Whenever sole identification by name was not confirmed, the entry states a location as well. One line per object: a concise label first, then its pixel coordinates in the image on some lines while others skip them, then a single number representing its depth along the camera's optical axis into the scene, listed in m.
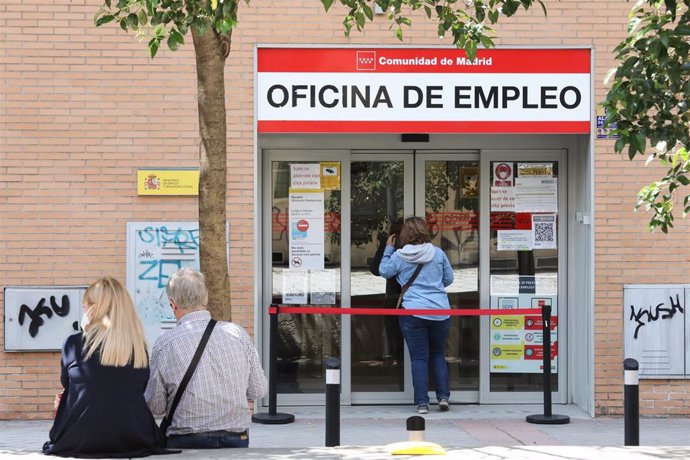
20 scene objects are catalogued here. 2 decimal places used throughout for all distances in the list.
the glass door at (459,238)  11.34
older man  5.73
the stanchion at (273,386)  10.11
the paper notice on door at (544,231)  11.27
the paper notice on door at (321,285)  11.20
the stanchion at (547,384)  9.94
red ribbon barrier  10.32
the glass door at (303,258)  11.16
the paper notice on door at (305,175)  11.19
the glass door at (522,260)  11.28
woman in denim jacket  10.56
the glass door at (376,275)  11.26
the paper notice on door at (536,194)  11.28
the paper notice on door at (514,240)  11.29
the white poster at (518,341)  11.29
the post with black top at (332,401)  7.80
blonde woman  5.43
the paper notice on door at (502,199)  11.30
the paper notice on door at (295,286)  11.17
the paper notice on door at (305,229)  11.17
